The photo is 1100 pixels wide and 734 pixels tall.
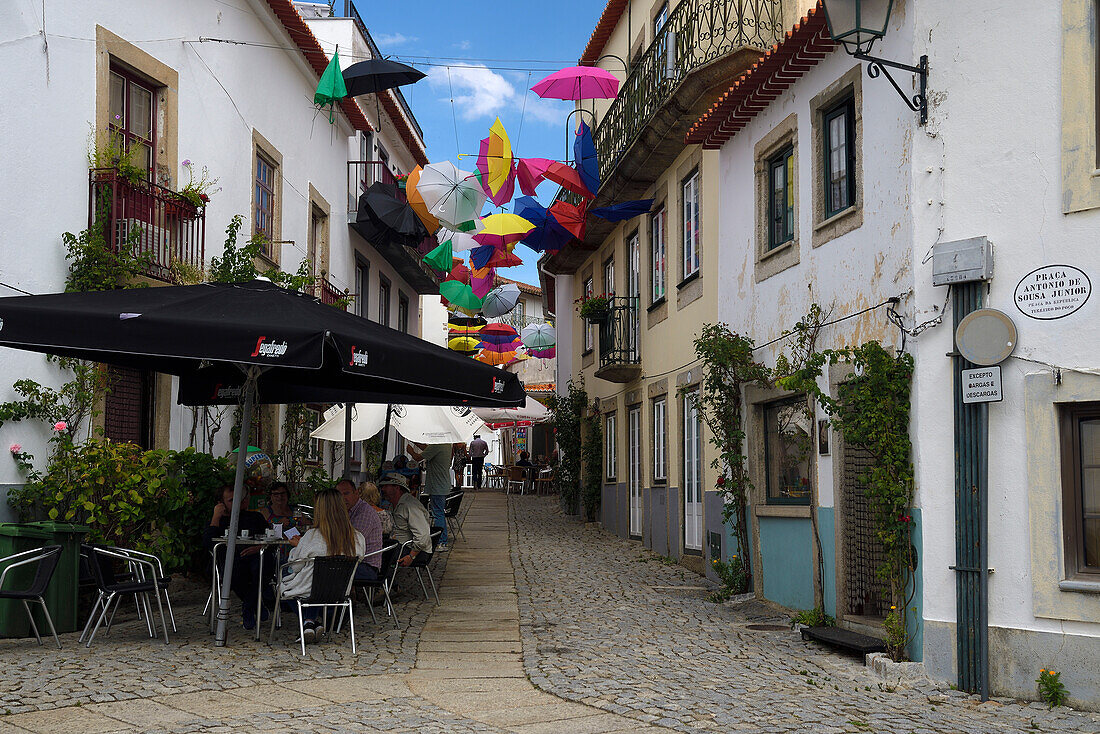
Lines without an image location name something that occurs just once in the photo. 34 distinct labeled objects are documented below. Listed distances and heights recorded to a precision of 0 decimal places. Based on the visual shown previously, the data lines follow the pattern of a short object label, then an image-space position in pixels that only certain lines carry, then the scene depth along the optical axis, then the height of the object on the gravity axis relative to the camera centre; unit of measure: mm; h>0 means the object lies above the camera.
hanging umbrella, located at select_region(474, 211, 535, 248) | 16906 +3412
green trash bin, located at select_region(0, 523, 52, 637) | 8719 -921
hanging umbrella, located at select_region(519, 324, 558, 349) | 33750 +3553
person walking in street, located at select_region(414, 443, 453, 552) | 16500 -352
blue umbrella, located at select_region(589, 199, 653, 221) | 16188 +3541
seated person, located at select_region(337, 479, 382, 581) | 10023 -639
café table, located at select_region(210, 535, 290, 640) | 9090 -737
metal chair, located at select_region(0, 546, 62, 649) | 8289 -873
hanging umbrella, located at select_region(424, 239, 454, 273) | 19891 +3531
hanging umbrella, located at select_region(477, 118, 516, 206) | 16156 +4262
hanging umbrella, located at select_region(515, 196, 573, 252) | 17092 +3497
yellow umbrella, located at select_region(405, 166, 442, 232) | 17234 +4002
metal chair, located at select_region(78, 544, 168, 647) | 8633 -999
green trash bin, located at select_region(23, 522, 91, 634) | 9125 -1004
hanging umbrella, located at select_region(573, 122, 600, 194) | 15750 +4185
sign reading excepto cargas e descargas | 7719 +472
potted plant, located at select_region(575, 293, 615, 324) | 19606 +2554
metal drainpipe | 7742 -517
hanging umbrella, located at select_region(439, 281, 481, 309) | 22391 +3219
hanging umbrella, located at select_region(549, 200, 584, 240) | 17453 +3728
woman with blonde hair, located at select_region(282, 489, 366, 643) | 8898 -662
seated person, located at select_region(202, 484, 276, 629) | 9578 -893
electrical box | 7867 +1358
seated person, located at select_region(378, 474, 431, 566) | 11336 -708
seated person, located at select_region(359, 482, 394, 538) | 11148 -452
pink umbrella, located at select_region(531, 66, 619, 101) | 15805 +5238
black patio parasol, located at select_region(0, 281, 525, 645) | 7484 +822
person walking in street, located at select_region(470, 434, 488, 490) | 36000 +70
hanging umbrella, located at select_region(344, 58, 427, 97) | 16891 +5777
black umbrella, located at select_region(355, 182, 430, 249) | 19438 +4140
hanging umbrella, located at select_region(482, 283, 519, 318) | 27141 +3726
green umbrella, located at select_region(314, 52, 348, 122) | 16531 +5490
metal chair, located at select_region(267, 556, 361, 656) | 8609 -987
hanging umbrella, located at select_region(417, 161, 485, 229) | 16781 +3949
